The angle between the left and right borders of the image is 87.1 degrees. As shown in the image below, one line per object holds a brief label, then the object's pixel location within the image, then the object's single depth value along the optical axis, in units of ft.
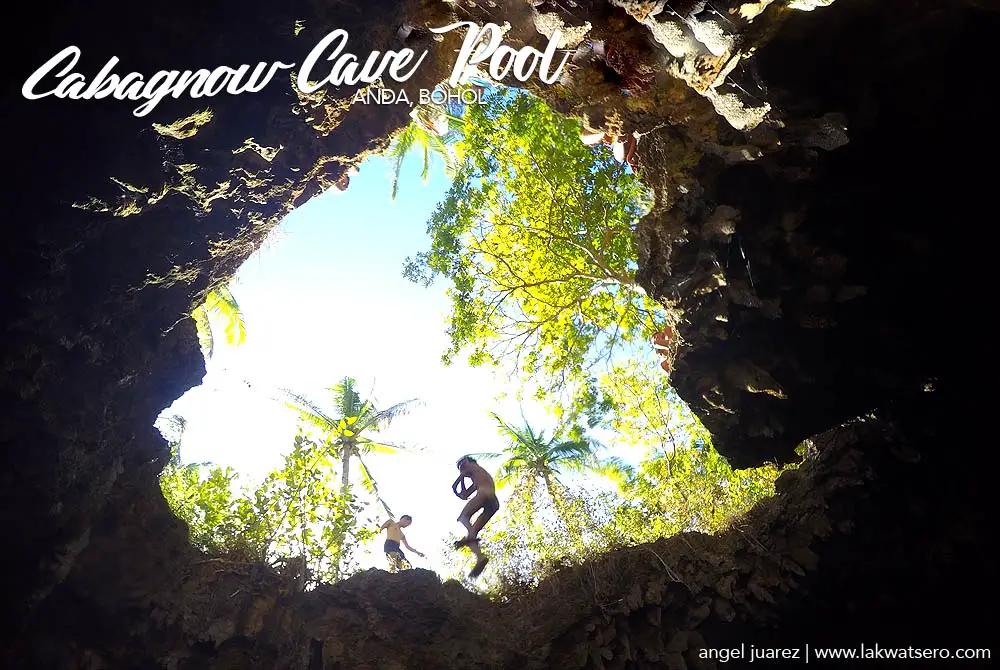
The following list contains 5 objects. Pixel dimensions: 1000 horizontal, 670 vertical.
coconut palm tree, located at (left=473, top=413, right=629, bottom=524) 50.80
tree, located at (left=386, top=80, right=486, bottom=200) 36.42
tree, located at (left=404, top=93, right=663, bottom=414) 33.30
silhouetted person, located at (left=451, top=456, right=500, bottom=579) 24.23
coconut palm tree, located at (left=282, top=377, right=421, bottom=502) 54.08
